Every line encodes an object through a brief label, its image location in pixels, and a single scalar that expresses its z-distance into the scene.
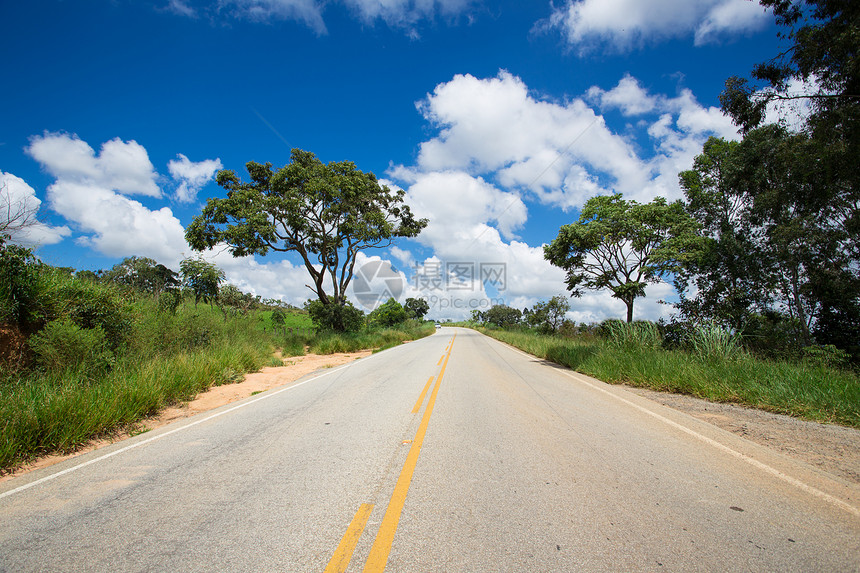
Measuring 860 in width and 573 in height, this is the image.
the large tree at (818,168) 9.03
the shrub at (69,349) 6.34
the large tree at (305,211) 19.58
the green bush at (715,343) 8.94
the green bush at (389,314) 54.22
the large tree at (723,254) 17.78
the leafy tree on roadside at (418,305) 102.33
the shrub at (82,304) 7.05
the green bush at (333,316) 23.61
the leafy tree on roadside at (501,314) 71.75
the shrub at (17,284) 6.39
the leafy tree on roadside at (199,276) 15.22
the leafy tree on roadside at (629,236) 17.41
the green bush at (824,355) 10.11
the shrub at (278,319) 26.80
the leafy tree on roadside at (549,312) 27.03
